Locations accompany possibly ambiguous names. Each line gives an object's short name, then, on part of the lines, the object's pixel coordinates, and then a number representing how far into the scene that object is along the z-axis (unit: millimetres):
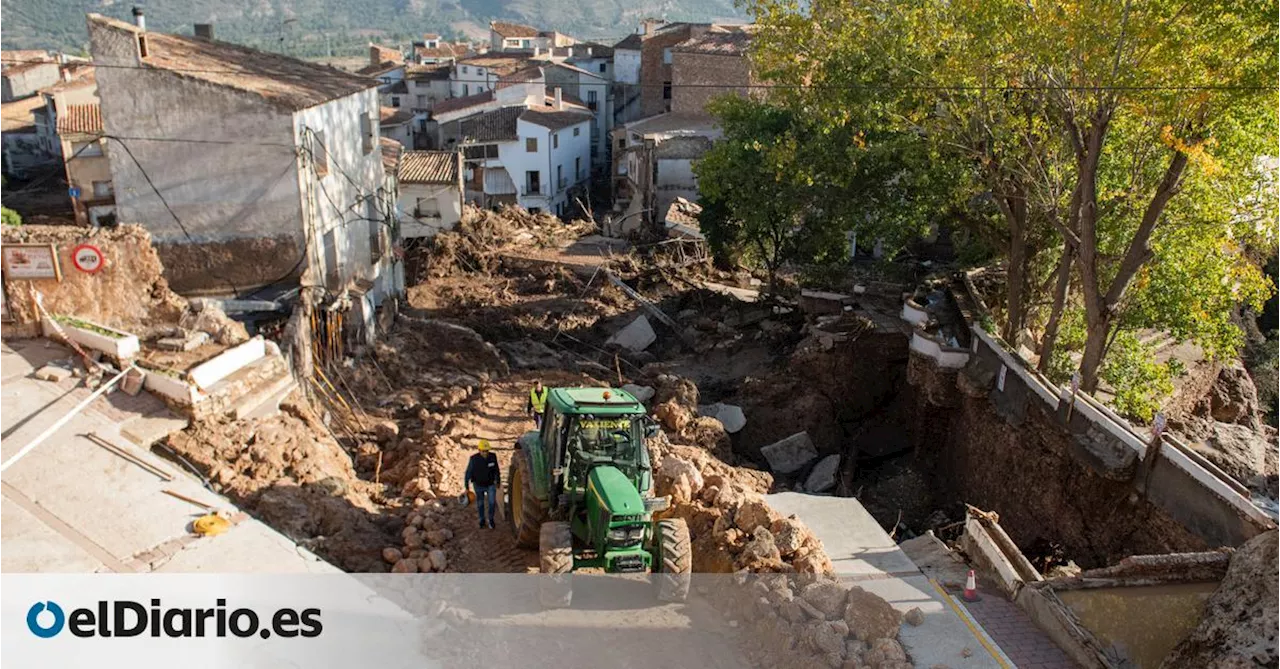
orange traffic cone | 10852
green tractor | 10344
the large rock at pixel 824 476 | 18062
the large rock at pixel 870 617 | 9516
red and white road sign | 15109
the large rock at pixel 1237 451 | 14656
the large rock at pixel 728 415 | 19984
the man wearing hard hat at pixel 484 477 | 13180
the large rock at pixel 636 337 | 25953
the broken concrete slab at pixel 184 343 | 15000
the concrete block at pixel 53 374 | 14023
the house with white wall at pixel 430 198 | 36875
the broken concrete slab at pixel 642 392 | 20156
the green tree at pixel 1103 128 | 13203
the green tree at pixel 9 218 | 21031
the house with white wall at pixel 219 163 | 18656
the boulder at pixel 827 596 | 9812
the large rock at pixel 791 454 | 18828
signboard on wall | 14836
